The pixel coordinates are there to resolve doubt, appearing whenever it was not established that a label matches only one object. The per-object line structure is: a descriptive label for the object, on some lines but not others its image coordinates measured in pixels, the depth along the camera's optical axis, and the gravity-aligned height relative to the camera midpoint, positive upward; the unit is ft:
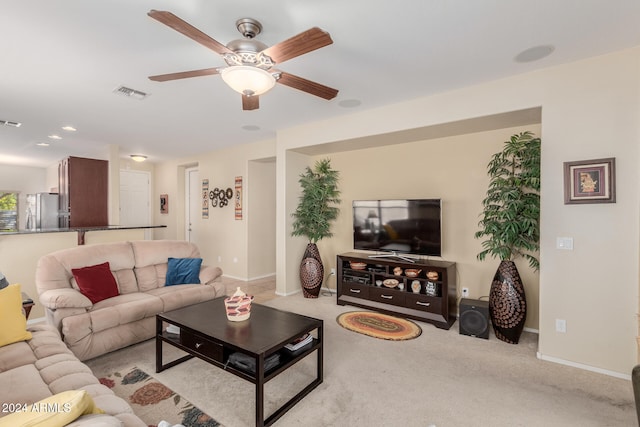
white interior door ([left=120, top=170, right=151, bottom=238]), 24.02 +1.12
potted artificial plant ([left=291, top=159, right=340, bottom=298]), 15.14 -0.38
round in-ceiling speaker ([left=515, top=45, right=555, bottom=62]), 7.85 +4.24
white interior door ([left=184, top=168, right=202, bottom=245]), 23.12 +0.65
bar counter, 11.53 -0.80
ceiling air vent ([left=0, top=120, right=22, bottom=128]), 13.91 +4.22
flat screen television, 12.28 -0.69
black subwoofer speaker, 10.33 -3.81
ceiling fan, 5.34 +3.12
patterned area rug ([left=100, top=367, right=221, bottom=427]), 6.30 -4.35
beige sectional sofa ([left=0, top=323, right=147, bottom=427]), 3.06 -2.89
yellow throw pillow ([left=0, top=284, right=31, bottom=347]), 6.41 -2.33
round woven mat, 10.66 -4.41
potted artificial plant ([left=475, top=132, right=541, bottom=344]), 9.67 -0.59
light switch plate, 8.68 -0.98
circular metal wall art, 20.16 +1.02
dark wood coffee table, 6.18 -2.87
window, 25.36 +0.20
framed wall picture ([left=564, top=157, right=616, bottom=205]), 8.06 +0.78
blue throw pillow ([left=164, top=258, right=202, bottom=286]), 11.79 -2.40
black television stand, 11.51 -3.23
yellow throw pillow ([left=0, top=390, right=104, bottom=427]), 2.82 -1.98
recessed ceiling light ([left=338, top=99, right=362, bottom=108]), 11.44 +4.22
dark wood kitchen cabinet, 17.94 +1.22
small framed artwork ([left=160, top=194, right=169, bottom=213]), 24.48 +0.70
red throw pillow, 9.47 -2.28
